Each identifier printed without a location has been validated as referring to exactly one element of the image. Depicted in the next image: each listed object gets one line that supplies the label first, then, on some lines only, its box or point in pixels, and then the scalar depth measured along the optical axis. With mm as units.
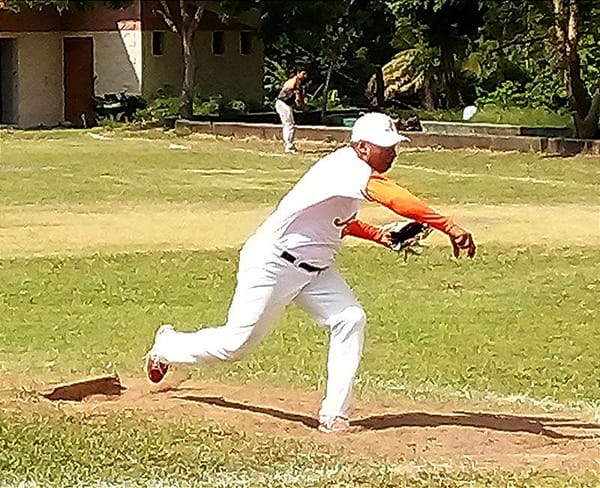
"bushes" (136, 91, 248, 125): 43625
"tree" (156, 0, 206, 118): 42719
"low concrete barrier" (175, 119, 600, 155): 31906
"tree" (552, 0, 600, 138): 33406
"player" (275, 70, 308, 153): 33688
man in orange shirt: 8125
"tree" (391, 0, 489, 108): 42688
